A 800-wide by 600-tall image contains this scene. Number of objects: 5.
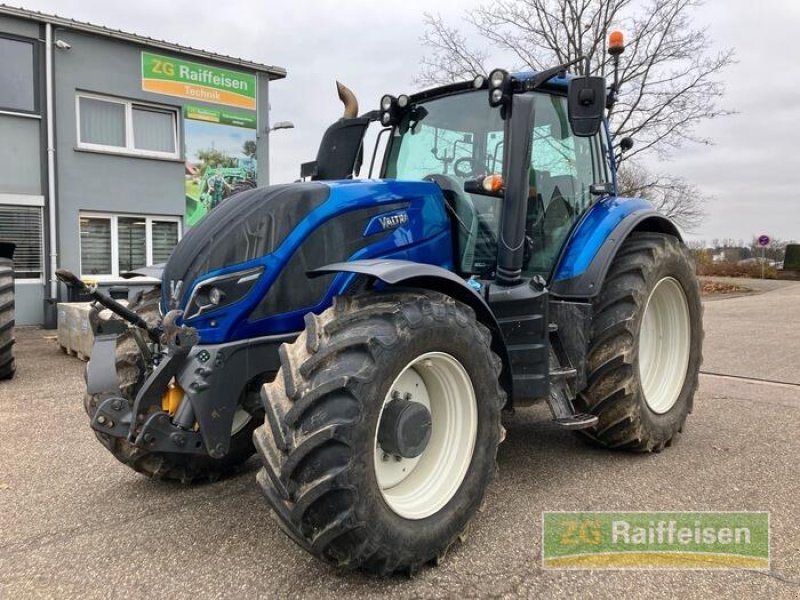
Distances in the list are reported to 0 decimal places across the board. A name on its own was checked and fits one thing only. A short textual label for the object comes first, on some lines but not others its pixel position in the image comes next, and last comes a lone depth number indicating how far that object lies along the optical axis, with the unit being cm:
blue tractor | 233
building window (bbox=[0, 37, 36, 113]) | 1109
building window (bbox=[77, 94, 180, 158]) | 1201
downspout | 1128
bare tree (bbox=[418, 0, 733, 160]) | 1691
